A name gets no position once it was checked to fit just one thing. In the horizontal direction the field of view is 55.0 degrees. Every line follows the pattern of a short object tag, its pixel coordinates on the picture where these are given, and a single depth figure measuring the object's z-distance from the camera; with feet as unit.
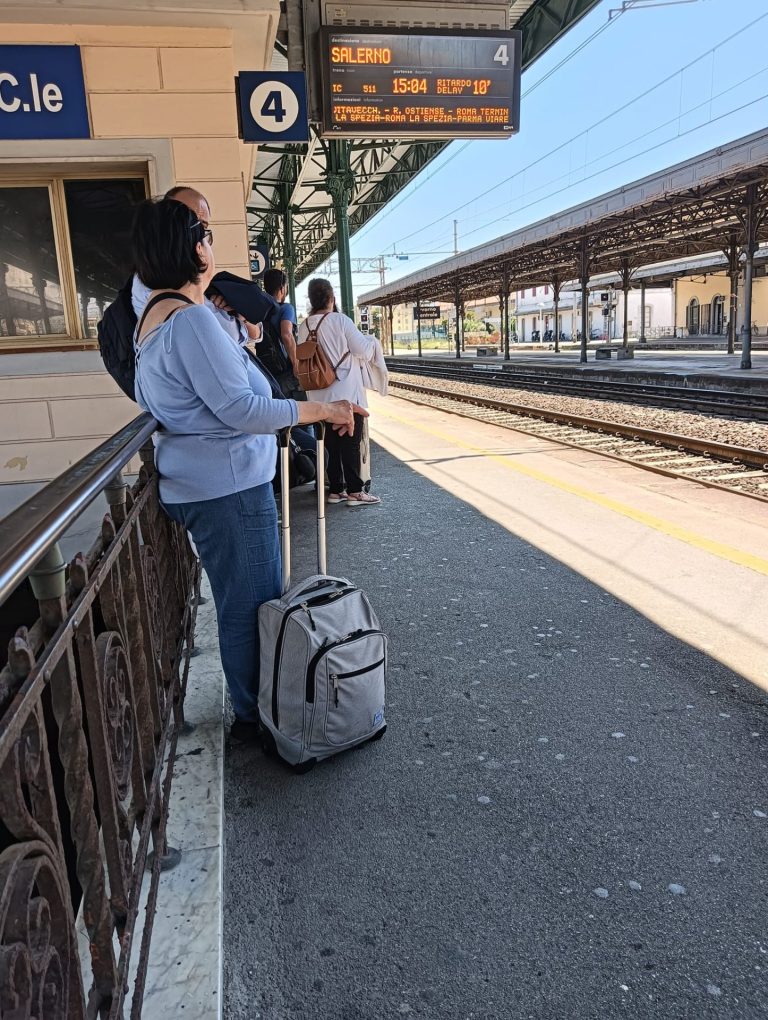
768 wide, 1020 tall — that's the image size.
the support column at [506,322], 119.92
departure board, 21.80
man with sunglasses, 8.84
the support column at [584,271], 87.50
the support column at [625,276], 117.39
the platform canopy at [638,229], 59.21
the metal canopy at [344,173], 28.73
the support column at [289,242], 64.64
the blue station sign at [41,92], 16.67
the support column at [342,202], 42.09
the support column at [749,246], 63.26
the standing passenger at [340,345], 18.42
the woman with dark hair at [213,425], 6.90
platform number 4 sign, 18.79
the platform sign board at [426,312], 151.43
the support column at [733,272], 98.78
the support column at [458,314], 138.31
